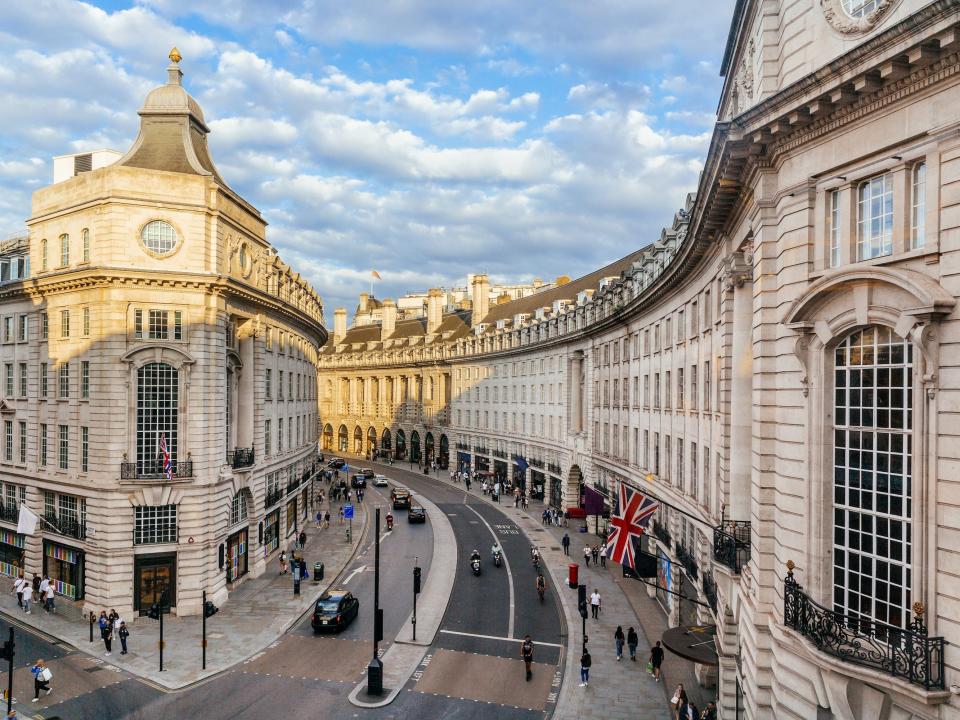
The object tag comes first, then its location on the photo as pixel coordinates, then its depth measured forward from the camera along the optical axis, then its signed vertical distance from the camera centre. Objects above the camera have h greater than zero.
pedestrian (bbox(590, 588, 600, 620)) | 34.12 -10.82
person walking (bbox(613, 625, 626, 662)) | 28.56 -10.42
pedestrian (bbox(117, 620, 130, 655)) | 28.84 -10.44
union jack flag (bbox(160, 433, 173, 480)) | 33.38 -3.96
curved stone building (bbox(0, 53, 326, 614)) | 33.41 -0.36
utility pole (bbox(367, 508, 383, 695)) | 25.27 -10.45
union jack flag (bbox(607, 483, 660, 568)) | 23.61 -4.92
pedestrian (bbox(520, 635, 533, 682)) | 26.86 -10.31
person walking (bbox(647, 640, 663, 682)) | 26.44 -10.38
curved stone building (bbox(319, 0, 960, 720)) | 11.51 +0.31
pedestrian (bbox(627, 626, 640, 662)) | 28.61 -10.50
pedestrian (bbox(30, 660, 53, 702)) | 24.23 -10.17
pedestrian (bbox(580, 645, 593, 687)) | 26.06 -10.54
